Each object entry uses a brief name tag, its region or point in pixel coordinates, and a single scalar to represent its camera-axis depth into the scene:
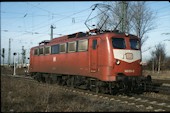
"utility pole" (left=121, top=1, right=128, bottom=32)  27.62
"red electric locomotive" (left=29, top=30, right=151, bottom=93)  15.75
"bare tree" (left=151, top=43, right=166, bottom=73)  71.76
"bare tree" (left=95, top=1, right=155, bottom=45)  36.94
